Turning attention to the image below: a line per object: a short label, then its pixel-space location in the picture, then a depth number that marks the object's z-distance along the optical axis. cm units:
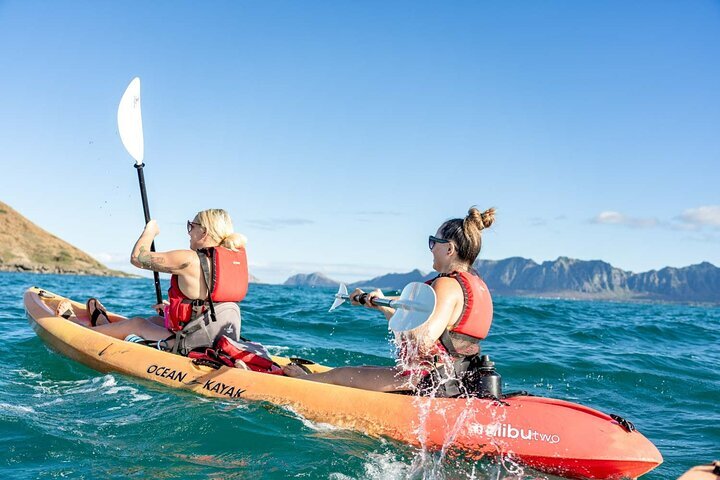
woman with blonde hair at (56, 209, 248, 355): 614
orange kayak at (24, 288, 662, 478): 464
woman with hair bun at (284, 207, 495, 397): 465
